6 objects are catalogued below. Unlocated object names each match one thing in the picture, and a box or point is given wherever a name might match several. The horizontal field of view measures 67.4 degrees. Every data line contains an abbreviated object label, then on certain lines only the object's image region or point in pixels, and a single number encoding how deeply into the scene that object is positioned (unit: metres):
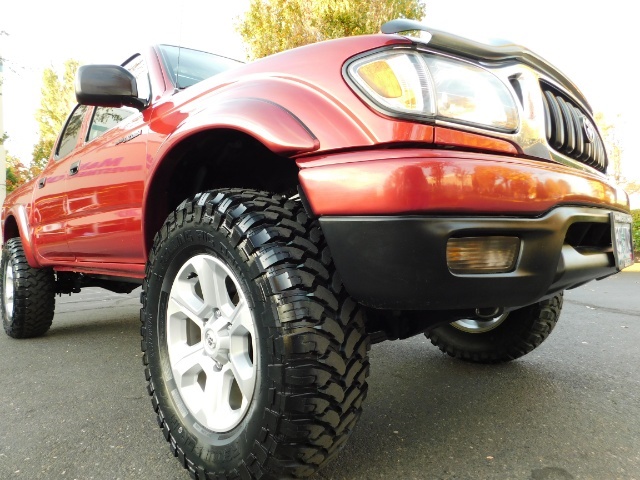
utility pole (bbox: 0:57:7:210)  17.20
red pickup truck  1.16
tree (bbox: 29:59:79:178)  25.12
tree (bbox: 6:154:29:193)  21.55
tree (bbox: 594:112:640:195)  16.86
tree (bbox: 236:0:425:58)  11.70
